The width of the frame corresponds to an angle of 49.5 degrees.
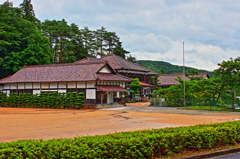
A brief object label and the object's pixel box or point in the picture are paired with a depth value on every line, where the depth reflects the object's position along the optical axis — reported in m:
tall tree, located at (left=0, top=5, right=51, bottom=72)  45.59
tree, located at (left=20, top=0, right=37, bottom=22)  61.91
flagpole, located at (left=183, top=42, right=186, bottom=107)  34.00
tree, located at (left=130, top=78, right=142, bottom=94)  46.97
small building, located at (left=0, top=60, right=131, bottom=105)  34.34
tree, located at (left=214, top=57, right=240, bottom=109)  27.06
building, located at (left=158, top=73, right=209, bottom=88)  55.34
